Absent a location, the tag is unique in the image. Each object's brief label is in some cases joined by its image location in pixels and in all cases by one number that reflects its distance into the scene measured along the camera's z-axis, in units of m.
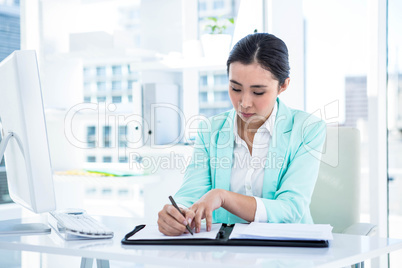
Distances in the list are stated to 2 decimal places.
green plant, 2.85
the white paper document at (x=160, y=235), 1.16
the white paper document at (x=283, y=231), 1.12
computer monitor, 1.14
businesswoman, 1.58
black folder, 1.10
